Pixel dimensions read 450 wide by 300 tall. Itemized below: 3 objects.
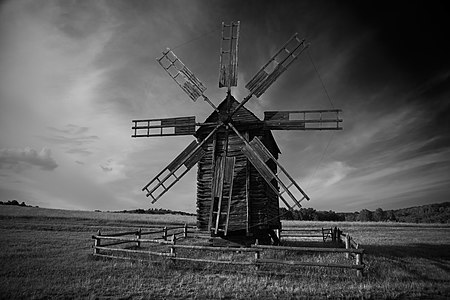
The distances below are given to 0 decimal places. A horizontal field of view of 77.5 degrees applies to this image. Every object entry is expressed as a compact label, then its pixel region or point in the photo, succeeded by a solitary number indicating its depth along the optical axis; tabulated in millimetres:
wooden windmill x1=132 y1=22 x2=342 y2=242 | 15383
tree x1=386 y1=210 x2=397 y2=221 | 83225
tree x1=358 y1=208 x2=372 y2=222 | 90750
